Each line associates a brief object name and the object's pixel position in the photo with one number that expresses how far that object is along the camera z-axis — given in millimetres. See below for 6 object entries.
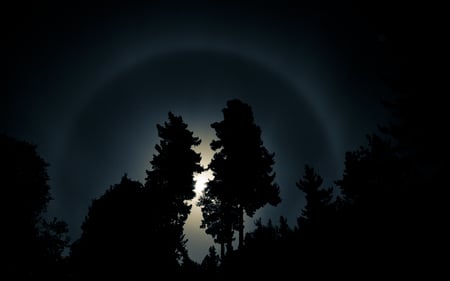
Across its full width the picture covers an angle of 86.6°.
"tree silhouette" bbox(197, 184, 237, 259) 27328
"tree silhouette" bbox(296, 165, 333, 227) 37828
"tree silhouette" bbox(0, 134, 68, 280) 16141
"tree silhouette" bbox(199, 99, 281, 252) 21719
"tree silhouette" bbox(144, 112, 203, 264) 19328
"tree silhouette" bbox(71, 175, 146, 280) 16594
